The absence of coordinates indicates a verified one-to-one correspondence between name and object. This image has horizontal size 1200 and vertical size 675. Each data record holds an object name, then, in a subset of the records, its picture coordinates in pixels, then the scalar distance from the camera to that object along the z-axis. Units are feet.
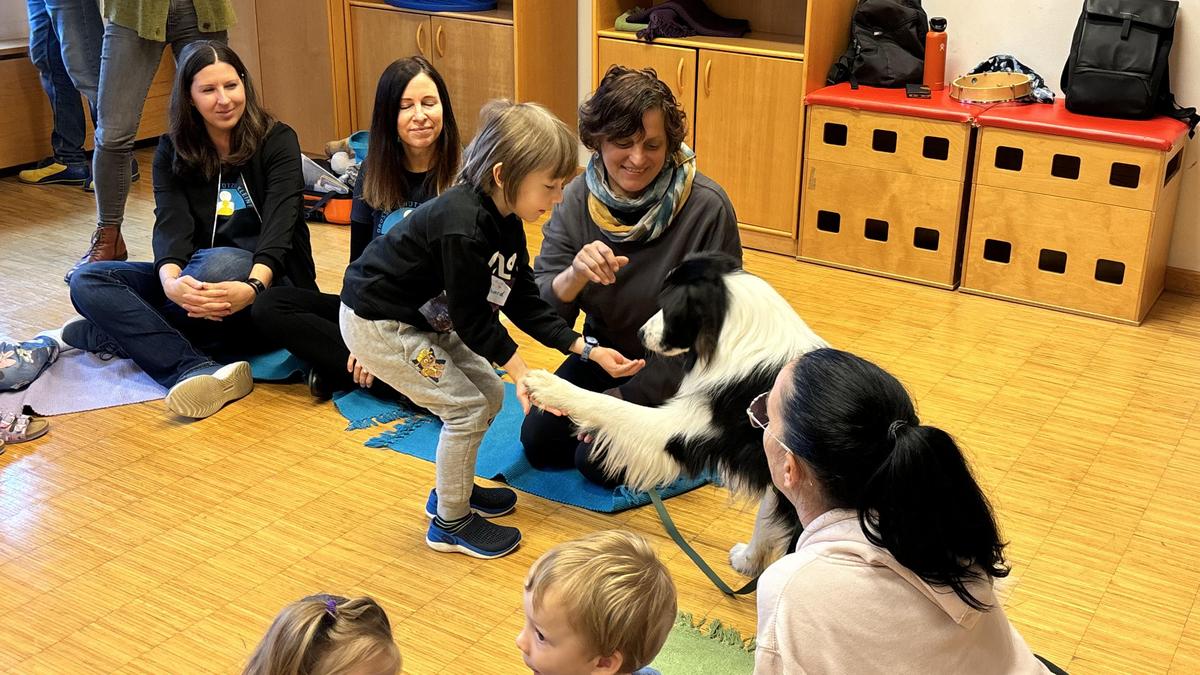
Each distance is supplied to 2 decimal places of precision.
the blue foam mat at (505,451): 9.00
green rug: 7.02
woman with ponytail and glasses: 4.17
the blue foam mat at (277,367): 10.89
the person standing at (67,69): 13.98
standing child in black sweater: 7.43
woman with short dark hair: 8.31
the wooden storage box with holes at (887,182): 12.95
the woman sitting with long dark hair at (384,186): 9.61
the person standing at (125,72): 12.40
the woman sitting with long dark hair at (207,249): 10.31
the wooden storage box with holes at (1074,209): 11.94
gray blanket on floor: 10.28
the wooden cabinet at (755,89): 13.89
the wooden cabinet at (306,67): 17.35
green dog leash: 7.82
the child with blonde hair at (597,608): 4.76
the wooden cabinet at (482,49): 15.74
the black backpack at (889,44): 13.57
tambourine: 12.89
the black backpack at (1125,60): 12.07
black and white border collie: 7.09
